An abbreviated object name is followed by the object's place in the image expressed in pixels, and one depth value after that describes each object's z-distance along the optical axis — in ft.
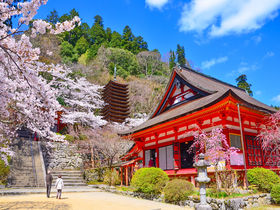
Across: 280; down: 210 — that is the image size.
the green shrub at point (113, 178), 55.11
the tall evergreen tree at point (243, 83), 128.98
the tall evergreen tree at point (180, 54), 173.47
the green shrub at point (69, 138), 77.49
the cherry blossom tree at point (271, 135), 35.96
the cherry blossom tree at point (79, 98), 90.43
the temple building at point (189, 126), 35.18
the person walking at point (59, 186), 37.14
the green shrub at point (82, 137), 85.34
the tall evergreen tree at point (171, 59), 166.40
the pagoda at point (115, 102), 103.35
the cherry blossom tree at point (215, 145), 29.91
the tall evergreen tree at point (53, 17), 177.55
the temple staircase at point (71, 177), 60.38
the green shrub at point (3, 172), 50.55
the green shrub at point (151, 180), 37.45
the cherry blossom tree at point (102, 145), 60.23
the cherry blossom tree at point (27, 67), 18.71
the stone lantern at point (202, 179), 24.68
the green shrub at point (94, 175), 62.95
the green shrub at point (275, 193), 29.68
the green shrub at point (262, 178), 31.53
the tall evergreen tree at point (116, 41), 178.91
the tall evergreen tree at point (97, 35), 179.28
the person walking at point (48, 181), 38.70
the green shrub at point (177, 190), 32.24
